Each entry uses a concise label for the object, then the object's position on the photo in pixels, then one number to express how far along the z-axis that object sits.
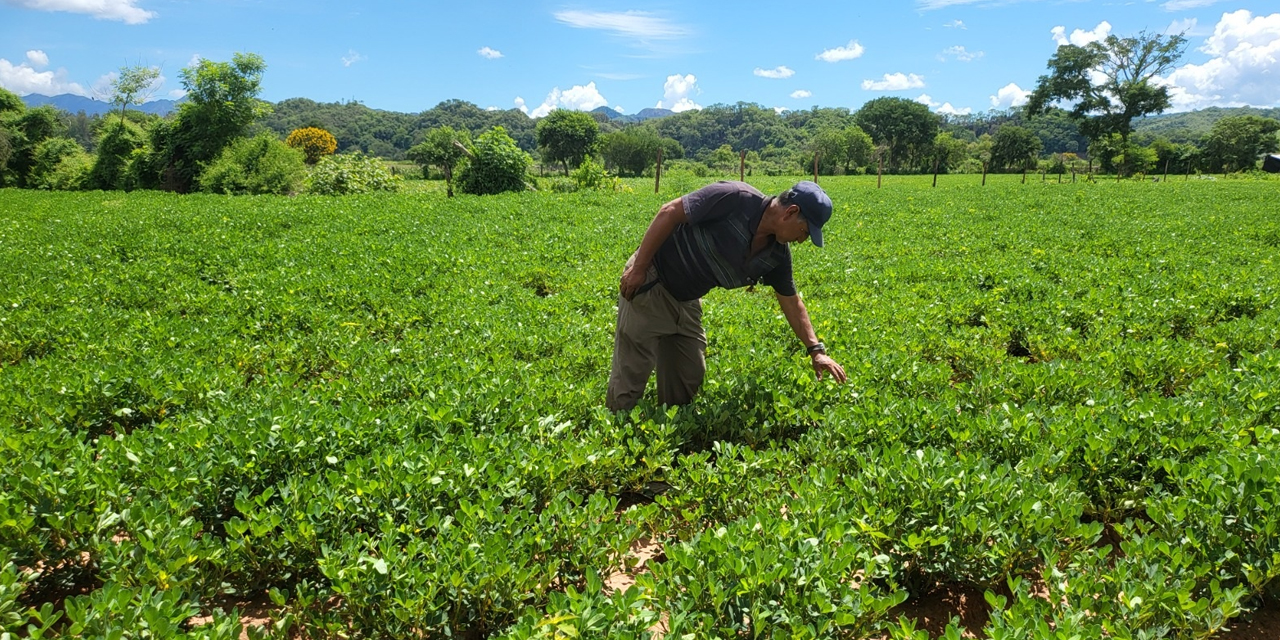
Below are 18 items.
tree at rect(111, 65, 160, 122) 54.29
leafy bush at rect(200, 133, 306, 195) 31.20
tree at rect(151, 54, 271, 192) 33.88
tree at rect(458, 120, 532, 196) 29.06
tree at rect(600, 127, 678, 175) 105.25
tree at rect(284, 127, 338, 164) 74.25
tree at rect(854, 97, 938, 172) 95.38
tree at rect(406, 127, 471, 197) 83.38
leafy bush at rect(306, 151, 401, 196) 28.30
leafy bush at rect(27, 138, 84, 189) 41.50
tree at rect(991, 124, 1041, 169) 76.75
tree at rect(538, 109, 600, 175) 84.31
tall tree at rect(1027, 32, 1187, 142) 61.62
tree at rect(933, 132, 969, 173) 87.50
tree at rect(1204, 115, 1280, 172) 62.81
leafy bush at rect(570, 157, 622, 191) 30.50
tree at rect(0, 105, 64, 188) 42.31
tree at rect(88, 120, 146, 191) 36.56
